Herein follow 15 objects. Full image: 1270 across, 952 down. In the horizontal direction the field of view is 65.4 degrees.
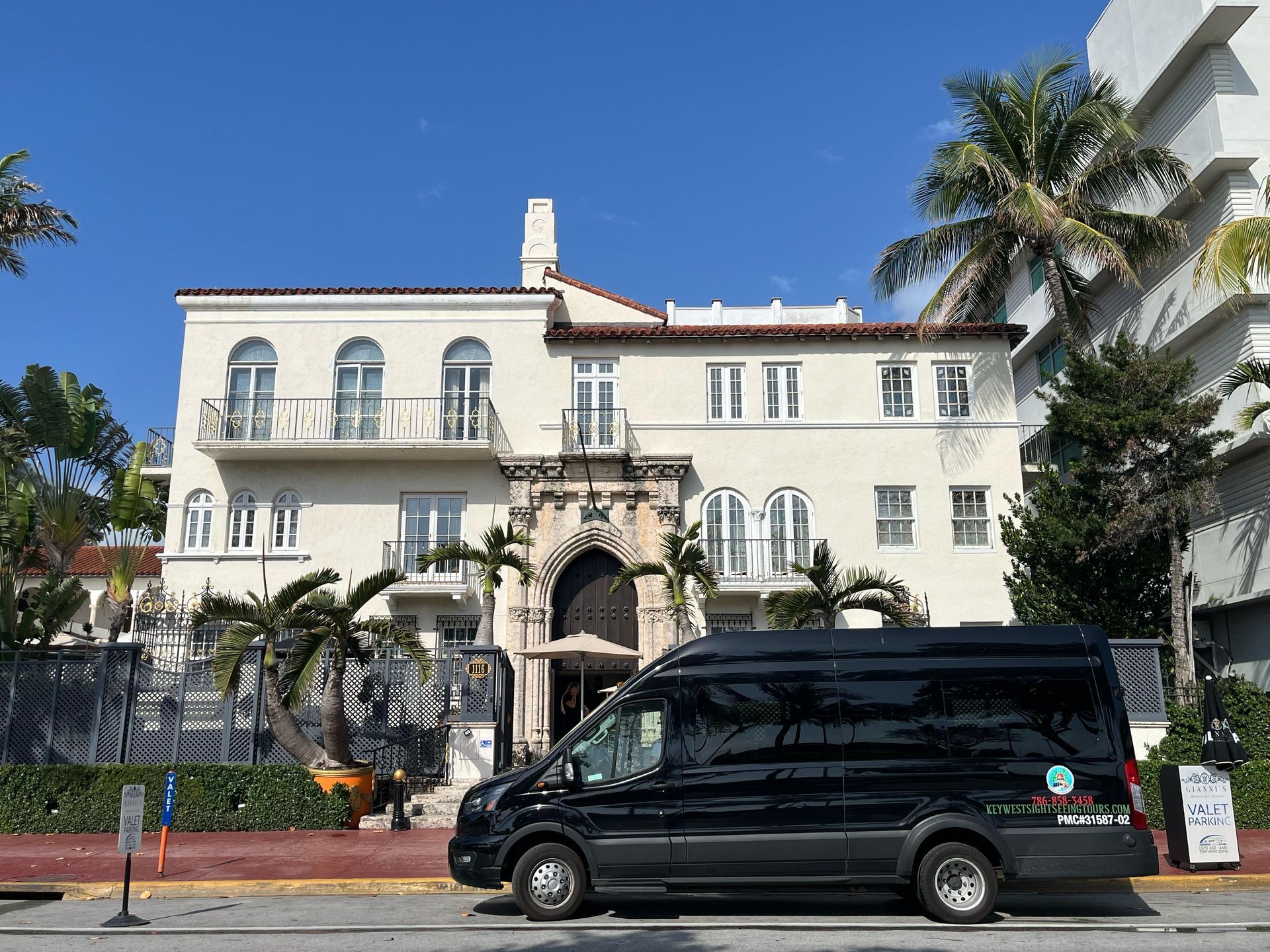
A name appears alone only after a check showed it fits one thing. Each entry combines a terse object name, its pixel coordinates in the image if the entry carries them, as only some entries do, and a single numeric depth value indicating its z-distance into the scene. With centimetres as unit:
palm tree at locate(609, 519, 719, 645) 1817
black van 876
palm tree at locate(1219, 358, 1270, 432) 1620
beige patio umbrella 1769
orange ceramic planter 1457
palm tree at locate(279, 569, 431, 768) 1430
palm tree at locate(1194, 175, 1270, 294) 1364
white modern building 2055
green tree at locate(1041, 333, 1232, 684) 1639
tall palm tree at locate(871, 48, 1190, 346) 2097
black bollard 1407
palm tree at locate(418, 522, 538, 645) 1730
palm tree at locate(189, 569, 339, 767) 1413
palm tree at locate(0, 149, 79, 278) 1994
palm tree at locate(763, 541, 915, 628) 1658
